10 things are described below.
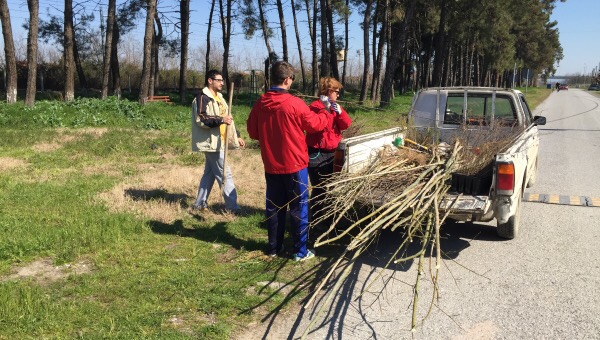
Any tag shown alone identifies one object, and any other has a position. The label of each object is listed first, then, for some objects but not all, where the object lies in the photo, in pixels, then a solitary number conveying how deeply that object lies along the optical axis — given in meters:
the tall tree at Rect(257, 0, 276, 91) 34.56
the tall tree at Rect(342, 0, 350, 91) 37.10
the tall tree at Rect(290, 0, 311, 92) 34.42
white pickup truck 5.07
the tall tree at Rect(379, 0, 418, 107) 22.03
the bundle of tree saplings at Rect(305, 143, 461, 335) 4.47
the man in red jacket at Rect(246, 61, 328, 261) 4.87
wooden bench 24.38
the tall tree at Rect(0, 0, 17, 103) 18.70
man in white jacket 6.32
